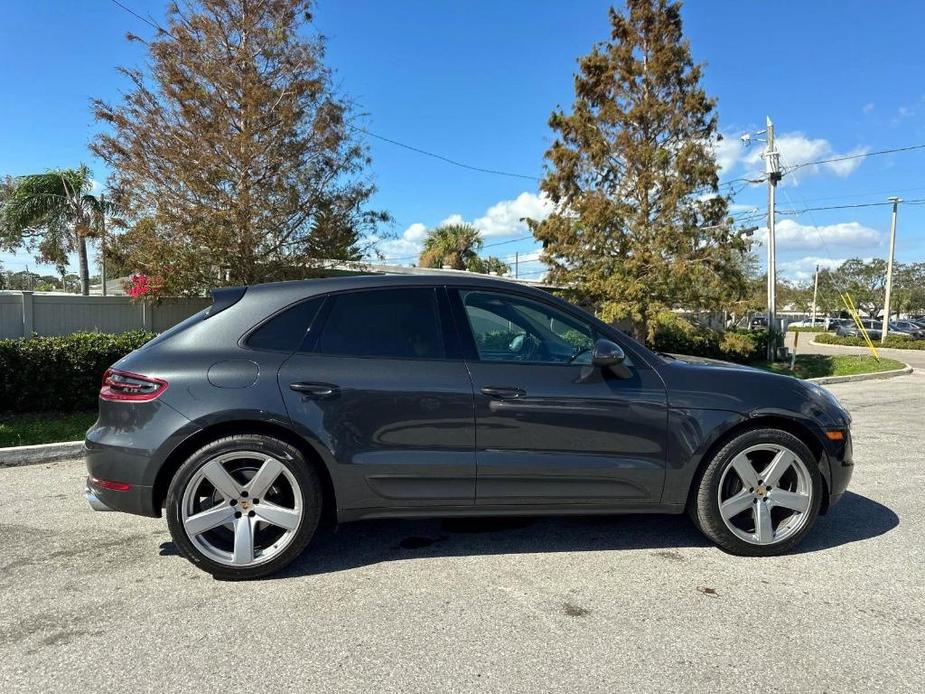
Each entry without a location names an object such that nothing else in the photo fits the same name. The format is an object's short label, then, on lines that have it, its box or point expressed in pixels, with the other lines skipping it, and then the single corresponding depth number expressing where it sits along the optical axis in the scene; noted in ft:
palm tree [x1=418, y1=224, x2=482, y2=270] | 95.47
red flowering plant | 34.47
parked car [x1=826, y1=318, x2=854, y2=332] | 176.49
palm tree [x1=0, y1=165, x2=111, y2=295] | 64.23
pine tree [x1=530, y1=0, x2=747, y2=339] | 48.98
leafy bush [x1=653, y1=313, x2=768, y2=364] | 48.39
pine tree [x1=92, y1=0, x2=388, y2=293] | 33.71
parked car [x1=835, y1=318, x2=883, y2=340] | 127.24
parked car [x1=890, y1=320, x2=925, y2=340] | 137.32
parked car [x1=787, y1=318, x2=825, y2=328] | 237.14
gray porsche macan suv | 10.87
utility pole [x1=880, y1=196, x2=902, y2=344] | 100.83
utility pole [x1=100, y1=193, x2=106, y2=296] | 34.86
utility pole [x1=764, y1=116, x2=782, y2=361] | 62.54
